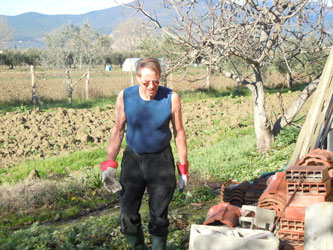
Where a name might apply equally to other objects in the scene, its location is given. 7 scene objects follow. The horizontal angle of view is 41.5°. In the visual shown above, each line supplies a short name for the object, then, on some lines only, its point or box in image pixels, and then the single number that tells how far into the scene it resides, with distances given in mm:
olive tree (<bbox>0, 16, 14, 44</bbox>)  126706
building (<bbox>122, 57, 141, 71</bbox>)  54344
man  3520
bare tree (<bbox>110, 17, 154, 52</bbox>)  104656
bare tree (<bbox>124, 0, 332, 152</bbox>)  6469
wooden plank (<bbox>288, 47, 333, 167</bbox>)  5230
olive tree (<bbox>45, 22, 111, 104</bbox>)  22217
